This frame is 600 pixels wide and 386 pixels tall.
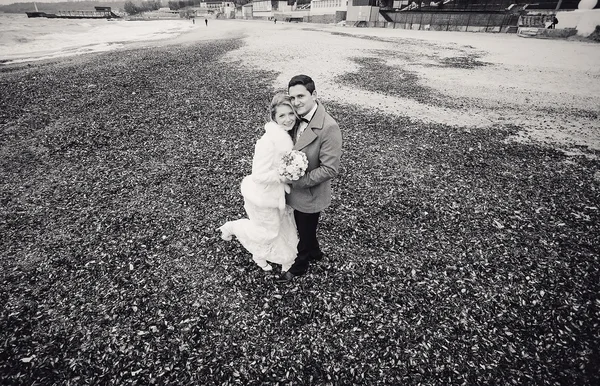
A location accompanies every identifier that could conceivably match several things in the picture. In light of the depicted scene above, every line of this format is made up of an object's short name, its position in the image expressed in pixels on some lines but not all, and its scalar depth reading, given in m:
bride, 3.93
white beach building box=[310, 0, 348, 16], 68.62
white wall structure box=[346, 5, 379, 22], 59.78
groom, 3.81
